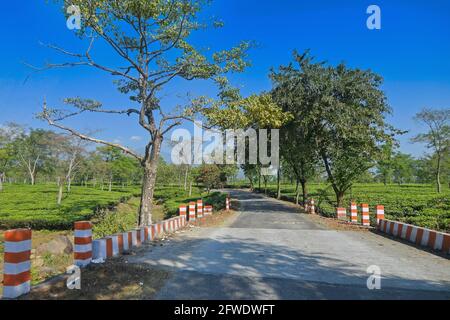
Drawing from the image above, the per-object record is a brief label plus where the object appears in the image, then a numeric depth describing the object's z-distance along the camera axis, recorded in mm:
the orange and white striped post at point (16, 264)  4867
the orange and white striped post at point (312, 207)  22467
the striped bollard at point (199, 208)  18230
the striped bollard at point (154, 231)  10945
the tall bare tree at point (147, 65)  11375
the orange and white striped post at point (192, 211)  16692
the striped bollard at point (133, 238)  9256
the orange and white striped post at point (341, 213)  18500
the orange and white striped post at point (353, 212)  16844
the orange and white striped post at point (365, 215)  15281
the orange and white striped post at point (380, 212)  14632
